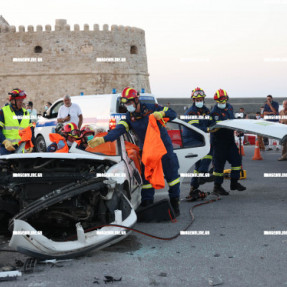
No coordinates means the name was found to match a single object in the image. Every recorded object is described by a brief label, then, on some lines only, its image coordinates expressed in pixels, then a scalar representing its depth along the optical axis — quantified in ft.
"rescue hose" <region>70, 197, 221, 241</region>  17.49
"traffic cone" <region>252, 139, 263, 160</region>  52.85
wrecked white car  16.40
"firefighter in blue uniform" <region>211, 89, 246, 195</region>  29.78
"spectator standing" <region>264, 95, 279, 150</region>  58.90
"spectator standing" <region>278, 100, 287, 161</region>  50.42
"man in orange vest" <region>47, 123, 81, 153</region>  24.25
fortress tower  155.65
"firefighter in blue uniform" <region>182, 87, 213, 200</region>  28.09
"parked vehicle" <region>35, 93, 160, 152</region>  42.98
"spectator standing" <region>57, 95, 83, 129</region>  40.09
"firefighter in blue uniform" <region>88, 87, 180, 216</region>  23.17
